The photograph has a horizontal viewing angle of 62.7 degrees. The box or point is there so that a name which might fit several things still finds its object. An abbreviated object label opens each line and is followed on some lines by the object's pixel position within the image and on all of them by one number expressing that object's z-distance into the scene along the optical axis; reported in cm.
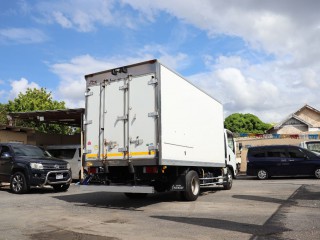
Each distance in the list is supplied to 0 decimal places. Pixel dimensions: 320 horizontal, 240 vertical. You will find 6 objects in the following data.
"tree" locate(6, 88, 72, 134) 2392
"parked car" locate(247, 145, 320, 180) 1356
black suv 912
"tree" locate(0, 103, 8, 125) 2564
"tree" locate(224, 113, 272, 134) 4857
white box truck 633
